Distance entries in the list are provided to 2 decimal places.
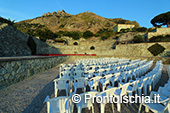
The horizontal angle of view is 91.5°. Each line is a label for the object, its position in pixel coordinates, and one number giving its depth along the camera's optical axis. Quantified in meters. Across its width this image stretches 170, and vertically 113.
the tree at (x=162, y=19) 40.17
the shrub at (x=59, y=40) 46.95
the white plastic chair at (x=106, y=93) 2.46
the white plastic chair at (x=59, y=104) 2.20
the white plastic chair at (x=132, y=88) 3.46
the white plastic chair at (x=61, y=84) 4.05
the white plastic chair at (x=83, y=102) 2.40
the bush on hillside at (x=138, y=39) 31.22
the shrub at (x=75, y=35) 53.70
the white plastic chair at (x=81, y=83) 4.23
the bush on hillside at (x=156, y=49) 25.18
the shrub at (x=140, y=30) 54.08
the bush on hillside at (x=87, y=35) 57.13
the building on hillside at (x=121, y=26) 71.53
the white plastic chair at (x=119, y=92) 2.96
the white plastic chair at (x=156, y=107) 2.15
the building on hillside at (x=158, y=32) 33.91
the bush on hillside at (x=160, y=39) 26.48
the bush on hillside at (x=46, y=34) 48.59
